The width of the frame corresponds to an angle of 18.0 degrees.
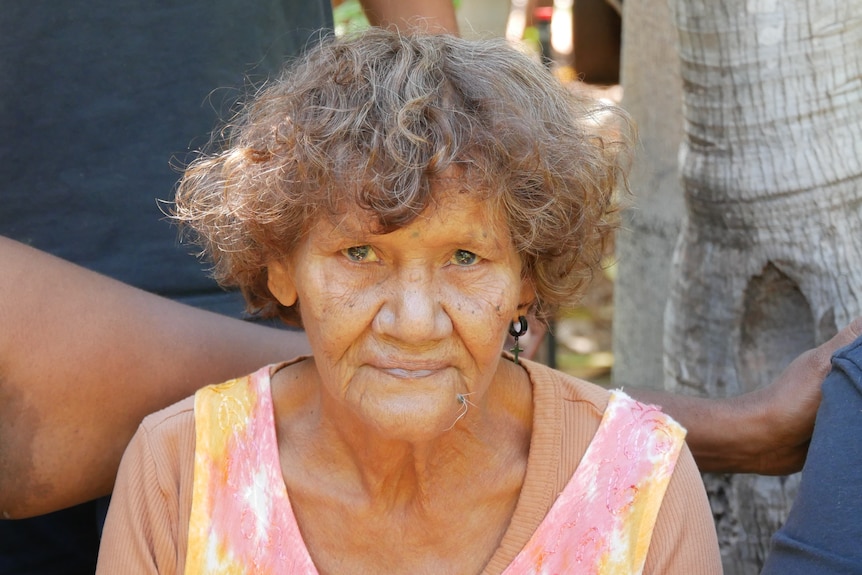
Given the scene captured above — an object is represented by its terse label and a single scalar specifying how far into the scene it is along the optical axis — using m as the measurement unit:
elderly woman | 1.55
